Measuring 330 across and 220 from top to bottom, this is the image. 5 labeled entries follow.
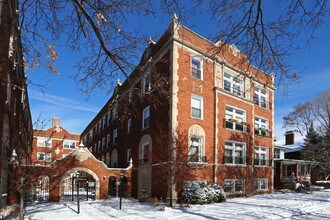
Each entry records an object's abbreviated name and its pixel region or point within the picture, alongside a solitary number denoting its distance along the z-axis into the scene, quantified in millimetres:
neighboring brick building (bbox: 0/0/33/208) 6809
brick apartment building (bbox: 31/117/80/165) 59656
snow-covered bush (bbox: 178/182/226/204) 19078
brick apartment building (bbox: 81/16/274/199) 21453
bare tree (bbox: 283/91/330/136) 49878
